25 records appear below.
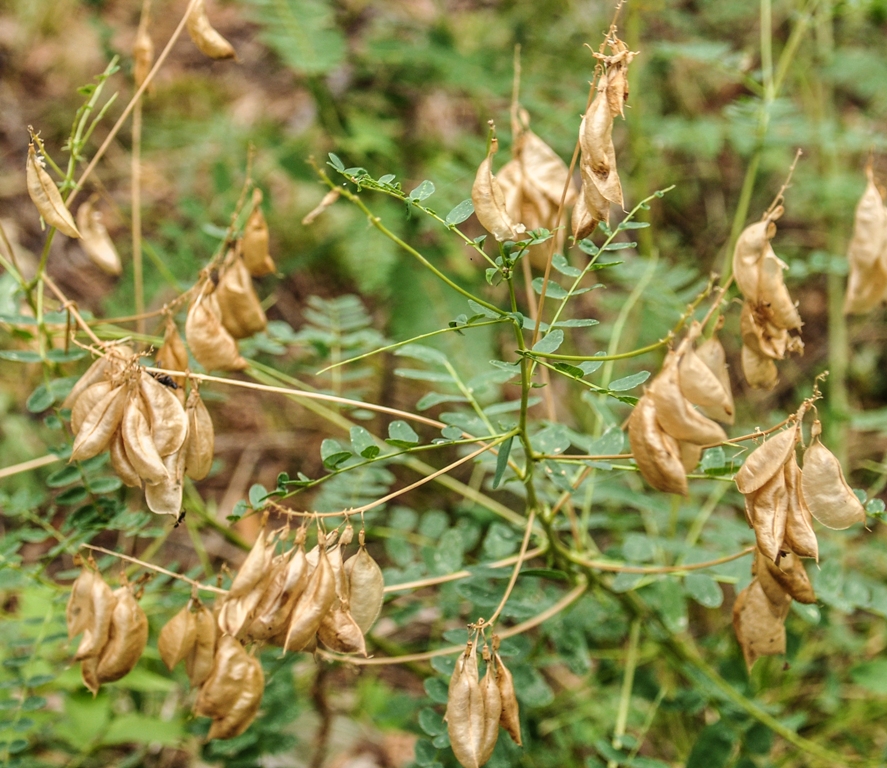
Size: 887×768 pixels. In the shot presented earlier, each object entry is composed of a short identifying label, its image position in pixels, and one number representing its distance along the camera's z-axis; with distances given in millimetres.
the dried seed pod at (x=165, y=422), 650
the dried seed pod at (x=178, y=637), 668
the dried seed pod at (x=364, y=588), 653
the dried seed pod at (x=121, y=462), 654
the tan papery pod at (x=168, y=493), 652
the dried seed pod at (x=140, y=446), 647
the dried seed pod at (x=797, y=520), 636
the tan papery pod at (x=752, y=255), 660
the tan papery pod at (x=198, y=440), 658
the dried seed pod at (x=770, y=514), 633
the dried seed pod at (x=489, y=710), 643
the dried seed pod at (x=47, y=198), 661
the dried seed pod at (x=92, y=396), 654
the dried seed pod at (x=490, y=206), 637
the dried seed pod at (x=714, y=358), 674
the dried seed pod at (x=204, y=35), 698
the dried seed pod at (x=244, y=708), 667
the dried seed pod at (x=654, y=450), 644
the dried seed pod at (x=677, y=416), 642
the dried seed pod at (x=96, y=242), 730
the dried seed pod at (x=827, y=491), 640
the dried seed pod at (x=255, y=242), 718
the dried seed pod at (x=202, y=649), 671
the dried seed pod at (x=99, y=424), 650
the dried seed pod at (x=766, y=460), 633
